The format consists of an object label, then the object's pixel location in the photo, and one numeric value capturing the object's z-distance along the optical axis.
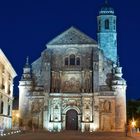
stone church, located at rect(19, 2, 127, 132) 39.95
